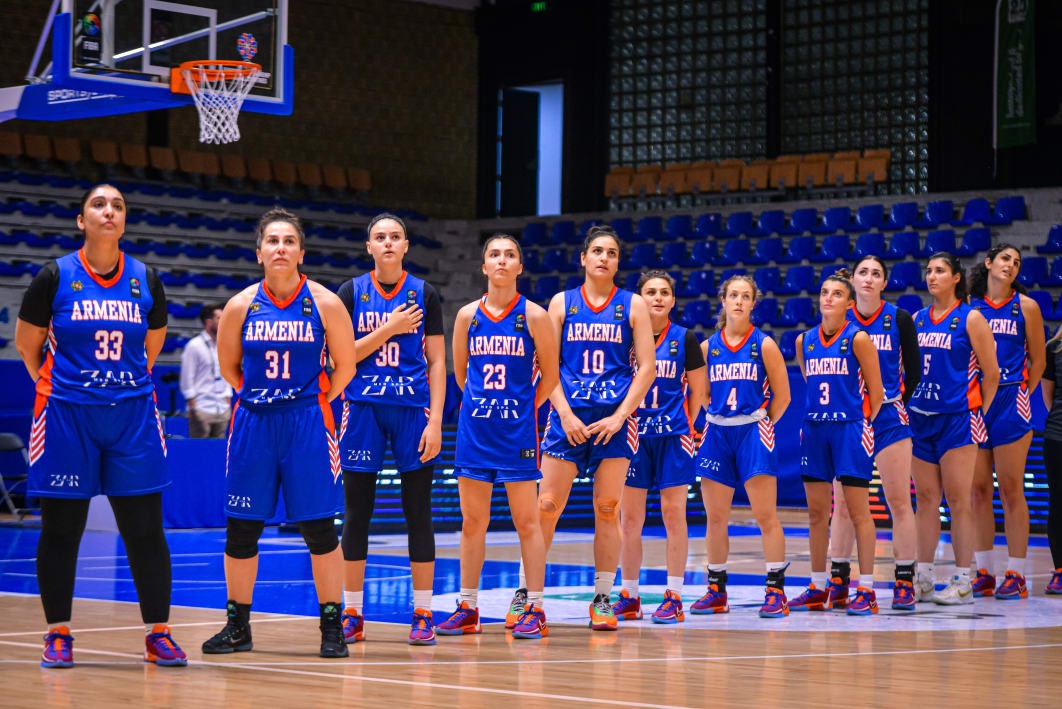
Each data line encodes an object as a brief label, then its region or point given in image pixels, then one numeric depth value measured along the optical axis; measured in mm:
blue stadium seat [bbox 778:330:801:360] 20000
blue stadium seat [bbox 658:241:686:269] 21953
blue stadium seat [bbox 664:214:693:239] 22266
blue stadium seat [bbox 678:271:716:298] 21250
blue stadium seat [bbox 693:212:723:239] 21906
